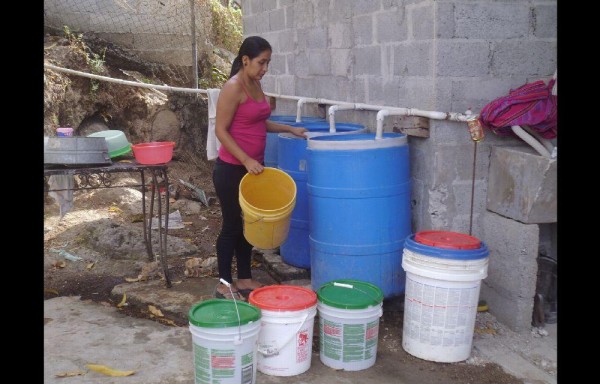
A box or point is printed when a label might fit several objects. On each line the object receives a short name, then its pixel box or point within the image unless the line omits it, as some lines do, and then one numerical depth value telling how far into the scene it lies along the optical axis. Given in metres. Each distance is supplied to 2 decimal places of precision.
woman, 3.93
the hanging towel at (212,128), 5.40
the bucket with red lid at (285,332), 3.21
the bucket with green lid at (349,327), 3.29
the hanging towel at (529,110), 3.70
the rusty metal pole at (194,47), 7.83
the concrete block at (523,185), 3.55
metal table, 4.23
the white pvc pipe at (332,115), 4.39
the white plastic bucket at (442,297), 3.29
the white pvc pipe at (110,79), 6.14
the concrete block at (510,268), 3.69
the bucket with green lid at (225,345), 2.95
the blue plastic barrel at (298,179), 4.50
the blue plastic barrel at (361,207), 3.76
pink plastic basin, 4.46
